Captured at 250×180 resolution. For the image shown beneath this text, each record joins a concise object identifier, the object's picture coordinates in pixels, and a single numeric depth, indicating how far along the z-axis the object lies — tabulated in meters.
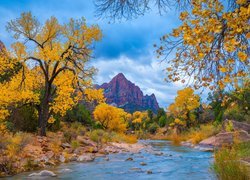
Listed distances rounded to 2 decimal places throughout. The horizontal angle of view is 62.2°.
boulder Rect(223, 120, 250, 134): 16.39
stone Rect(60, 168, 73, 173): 8.54
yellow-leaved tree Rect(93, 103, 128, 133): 31.47
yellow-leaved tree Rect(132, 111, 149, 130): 56.06
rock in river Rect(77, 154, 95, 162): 10.91
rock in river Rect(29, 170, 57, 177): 7.77
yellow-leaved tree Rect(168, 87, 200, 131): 32.21
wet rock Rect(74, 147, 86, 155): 12.31
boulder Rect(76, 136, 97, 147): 14.34
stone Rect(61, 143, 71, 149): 12.65
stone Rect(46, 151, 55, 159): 10.49
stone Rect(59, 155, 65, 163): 10.39
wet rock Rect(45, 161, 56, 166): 9.55
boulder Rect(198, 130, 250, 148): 13.75
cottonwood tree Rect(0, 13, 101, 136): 13.58
